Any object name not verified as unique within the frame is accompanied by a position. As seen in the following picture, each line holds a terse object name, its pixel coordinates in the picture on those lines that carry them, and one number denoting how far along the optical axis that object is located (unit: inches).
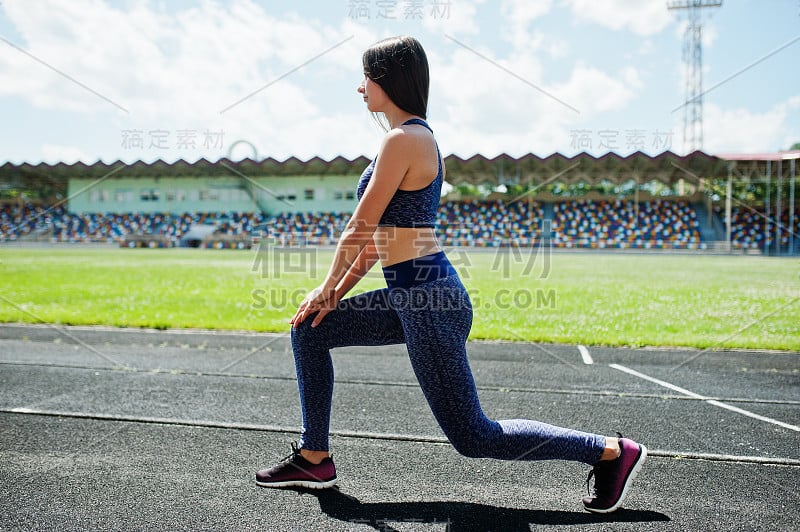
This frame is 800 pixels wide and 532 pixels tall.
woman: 91.0
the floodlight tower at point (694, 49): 1769.2
